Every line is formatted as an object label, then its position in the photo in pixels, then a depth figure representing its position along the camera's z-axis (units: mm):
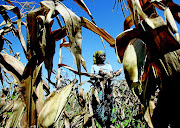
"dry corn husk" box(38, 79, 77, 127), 580
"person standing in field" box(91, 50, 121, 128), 2211
